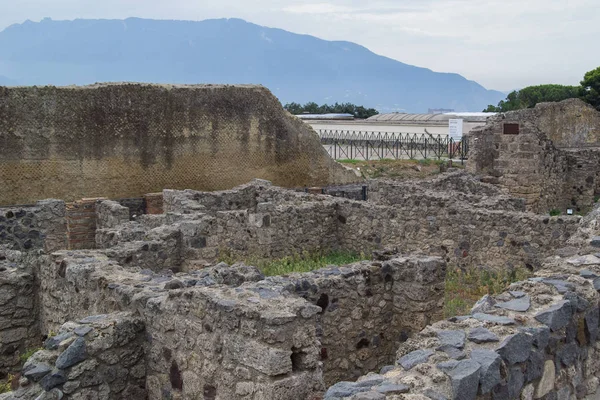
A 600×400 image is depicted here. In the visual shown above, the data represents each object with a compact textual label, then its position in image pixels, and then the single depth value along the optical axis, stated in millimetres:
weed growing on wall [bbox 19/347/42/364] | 8360
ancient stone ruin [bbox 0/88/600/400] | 4582
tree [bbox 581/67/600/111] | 45250
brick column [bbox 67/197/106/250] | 13898
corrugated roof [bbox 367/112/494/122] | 51700
